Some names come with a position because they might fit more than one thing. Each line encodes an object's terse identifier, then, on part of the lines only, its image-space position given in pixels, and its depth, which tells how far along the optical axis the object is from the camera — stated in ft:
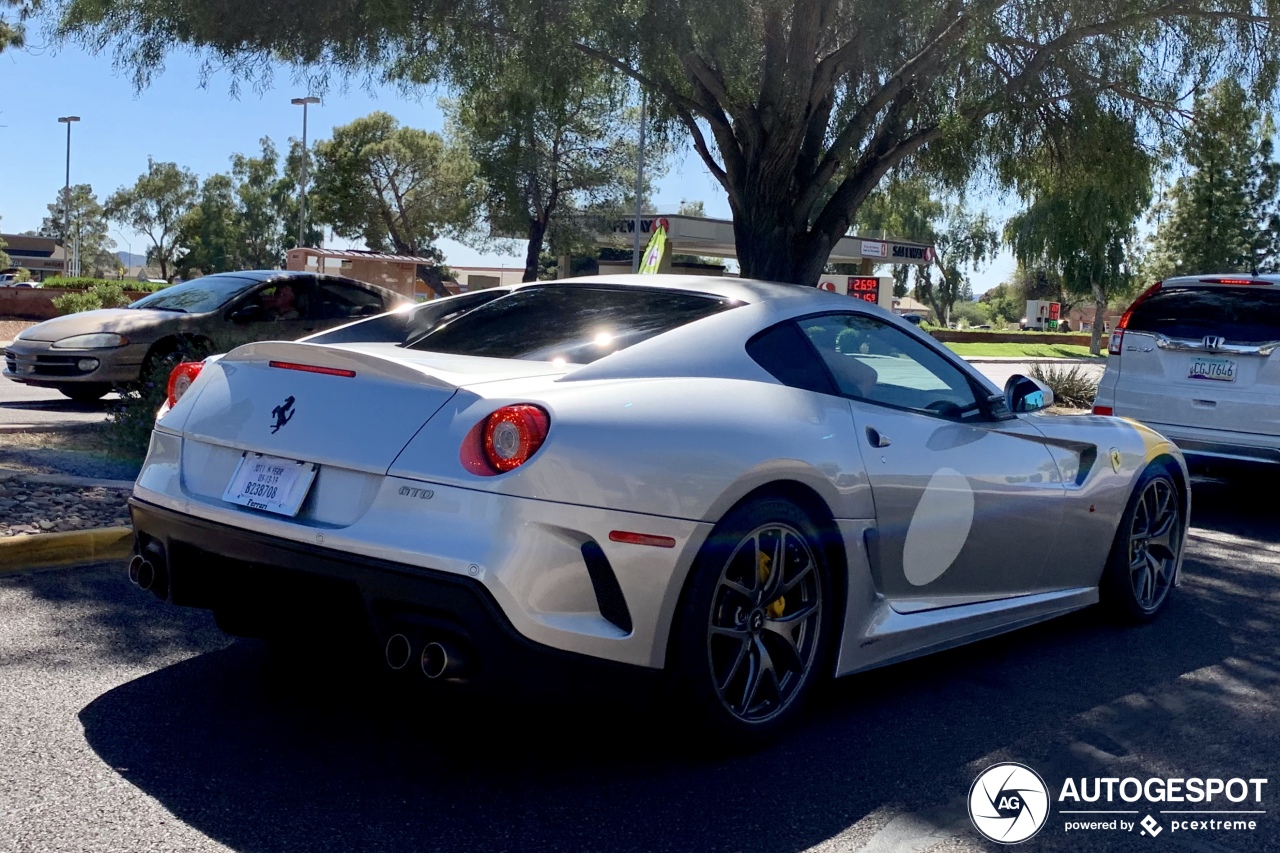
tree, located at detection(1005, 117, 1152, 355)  41.63
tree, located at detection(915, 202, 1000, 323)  259.39
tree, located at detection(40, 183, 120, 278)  284.00
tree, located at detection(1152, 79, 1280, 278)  130.00
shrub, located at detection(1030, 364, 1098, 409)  64.39
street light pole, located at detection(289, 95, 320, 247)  174.15
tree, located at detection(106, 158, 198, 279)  253.44
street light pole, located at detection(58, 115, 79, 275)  210.69
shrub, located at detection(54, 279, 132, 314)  76.13
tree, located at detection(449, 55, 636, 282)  144.05
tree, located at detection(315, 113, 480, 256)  198.39
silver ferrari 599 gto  10.99
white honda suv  28.91
